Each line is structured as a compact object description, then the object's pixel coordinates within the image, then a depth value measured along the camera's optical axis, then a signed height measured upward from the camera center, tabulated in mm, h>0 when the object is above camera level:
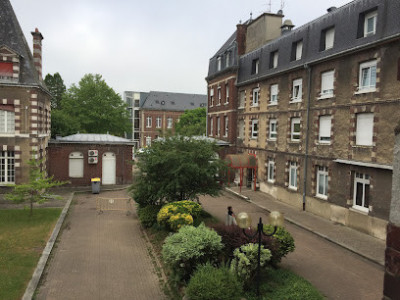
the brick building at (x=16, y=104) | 19344 +1425
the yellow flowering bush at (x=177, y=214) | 12648 -3138
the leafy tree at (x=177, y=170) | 14773 -1648
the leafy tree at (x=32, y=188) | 15227 -2690
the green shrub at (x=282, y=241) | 9797 -3135
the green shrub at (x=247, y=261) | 8555 -3225
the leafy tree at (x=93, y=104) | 41031 +3240
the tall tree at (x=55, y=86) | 51562 +6616
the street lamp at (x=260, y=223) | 8031 -2049
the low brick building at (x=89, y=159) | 25281 -2183
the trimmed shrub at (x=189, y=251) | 8758 -3064
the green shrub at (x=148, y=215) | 14914 -3695
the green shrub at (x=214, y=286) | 7242 -3318
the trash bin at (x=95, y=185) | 23906 -3845
